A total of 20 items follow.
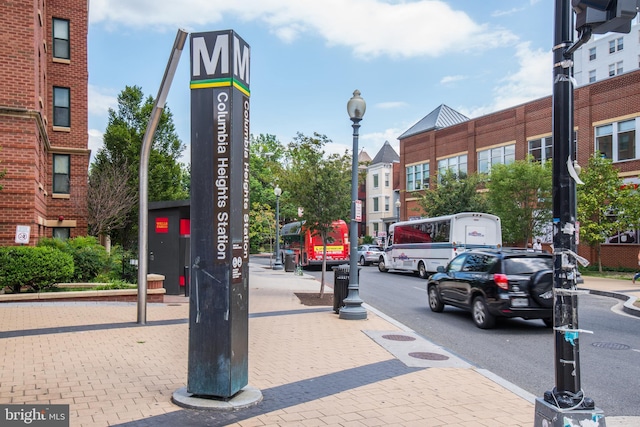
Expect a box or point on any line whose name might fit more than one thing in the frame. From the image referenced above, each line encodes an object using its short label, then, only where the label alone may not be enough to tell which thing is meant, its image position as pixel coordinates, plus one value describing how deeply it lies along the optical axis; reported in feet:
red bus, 103.76
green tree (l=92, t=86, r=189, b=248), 100.07
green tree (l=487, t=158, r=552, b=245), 93.35
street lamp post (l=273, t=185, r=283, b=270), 103.98
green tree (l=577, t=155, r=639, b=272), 83.41
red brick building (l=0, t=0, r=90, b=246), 48.88
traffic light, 11.50
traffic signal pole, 12.48
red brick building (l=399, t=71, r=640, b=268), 98.22
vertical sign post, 17.30
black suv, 34.37
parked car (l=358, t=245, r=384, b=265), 127.13
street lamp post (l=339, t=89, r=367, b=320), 37.86
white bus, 80.12
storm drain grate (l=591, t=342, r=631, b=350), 30.25
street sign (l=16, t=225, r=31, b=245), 44.78
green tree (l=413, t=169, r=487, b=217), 113.70
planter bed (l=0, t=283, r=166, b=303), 39.66
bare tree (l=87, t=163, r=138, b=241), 77.61
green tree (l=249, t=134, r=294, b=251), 163.24
